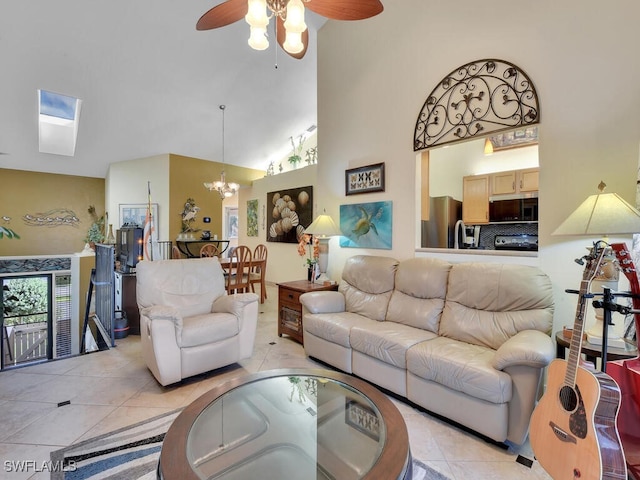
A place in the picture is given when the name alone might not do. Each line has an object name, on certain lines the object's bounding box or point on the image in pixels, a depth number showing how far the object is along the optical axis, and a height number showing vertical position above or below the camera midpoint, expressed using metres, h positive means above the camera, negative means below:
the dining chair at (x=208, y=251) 5.09 -0.25
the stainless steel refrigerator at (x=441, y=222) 3.78 +0.19
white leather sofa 1.70 -0.77
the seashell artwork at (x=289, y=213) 6.04 +0.52
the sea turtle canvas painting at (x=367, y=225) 3.29 +0.14
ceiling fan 1.60 +1.38
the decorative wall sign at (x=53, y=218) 6.81 +0.44
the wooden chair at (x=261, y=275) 5.05 -0.68
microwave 3.73 +0.37
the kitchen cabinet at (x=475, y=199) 4.27 +0.56
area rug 1.52 -1.22
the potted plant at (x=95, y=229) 7.25 +0.20
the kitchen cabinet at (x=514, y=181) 3.92 +0.76
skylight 4.98 +2.14
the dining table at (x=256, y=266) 4.89 -0.50
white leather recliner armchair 2.29 -0.72
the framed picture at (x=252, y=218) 7.51 +0.49
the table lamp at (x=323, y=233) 3.41 +0.04
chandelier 5.90 +1.01
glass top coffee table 1.12 -0.90
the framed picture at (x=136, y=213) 6.50 +0.53
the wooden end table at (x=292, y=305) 3.32 -0.81
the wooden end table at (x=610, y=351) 1.58 -0.63
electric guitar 1.27 -0.71
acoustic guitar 1.14 -0.78
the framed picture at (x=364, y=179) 3.35 +0.69
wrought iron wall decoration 2.35 +1.16
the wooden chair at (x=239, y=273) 4.67 -0.59
